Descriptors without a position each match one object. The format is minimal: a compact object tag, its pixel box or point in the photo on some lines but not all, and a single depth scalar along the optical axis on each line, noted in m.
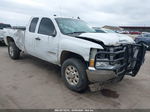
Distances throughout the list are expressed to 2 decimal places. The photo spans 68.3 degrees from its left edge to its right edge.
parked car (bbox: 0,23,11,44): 8.71
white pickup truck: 2.52
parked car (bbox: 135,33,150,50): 10.19
